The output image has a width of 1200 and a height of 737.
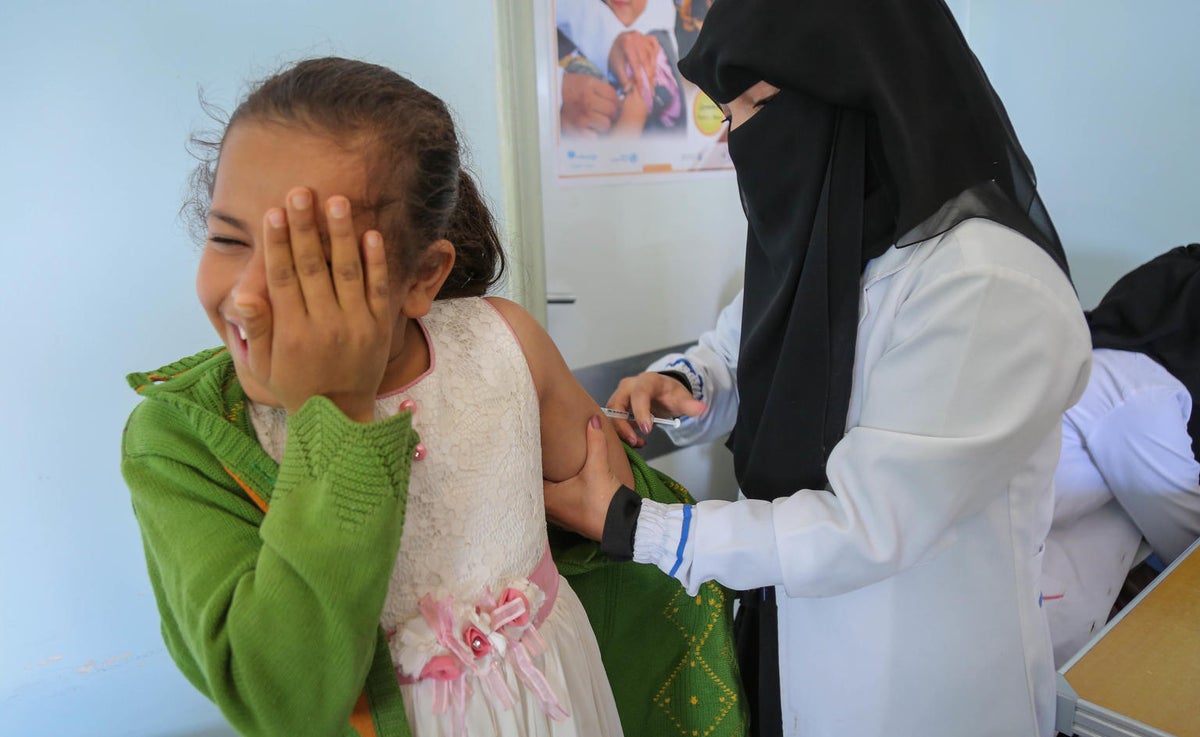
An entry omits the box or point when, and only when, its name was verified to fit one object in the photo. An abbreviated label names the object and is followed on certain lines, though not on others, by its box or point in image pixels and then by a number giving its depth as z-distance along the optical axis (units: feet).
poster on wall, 6.22
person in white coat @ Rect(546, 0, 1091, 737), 3.14
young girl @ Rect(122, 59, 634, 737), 2.08
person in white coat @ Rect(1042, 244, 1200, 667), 6.09
